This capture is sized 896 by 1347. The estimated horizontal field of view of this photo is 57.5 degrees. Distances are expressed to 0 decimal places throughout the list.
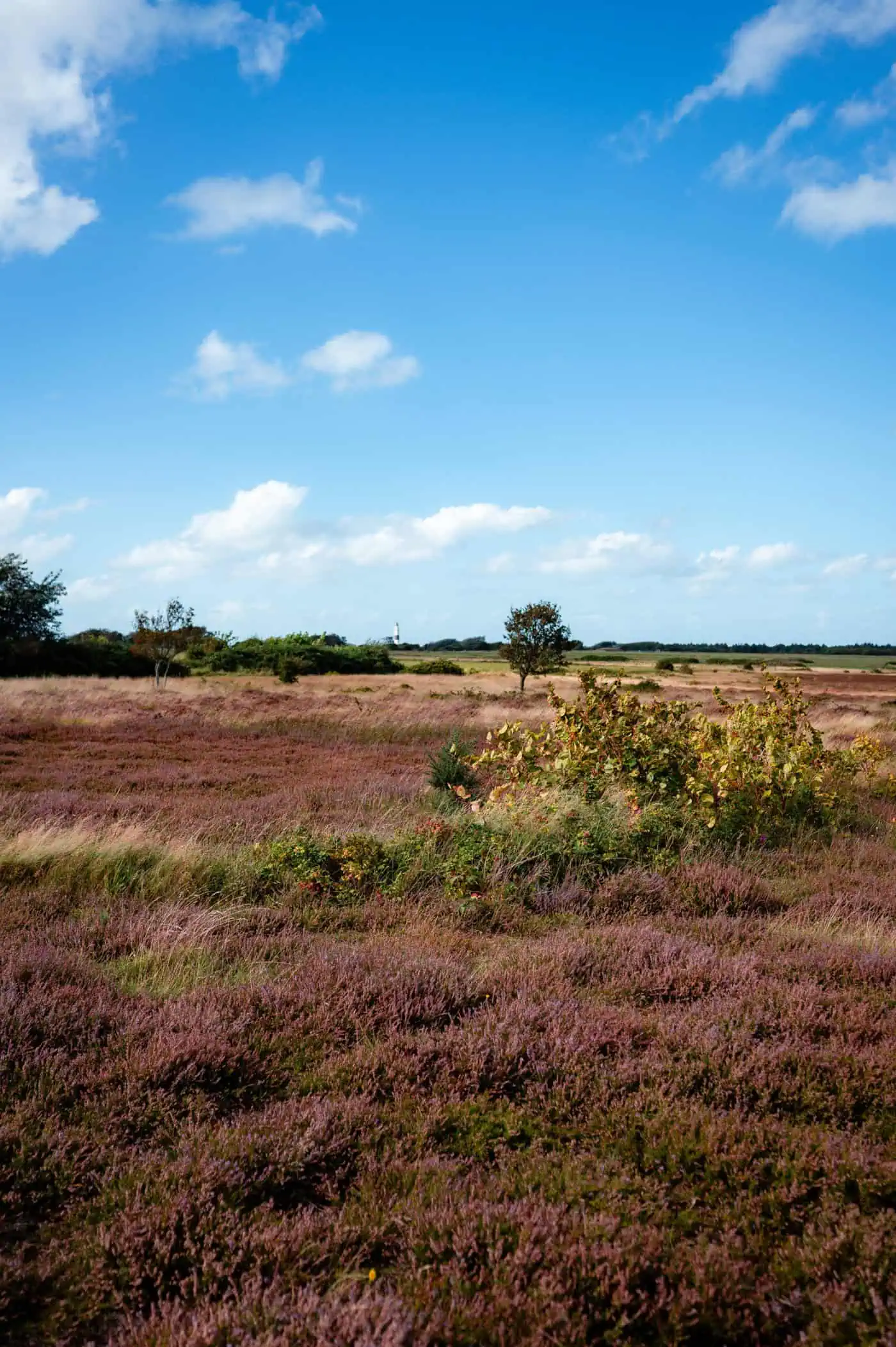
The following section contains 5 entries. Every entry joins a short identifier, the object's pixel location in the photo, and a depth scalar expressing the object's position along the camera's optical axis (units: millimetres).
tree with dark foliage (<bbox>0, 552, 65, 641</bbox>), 55625
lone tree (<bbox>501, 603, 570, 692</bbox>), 51250
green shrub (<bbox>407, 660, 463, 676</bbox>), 67062
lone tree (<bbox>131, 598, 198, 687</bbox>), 48562
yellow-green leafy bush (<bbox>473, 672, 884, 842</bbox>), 10305
